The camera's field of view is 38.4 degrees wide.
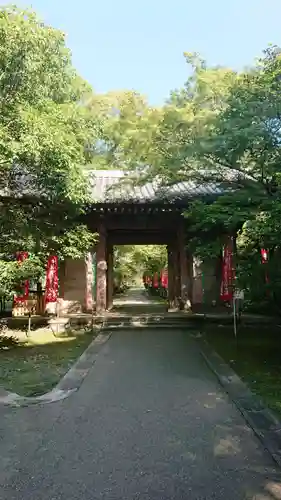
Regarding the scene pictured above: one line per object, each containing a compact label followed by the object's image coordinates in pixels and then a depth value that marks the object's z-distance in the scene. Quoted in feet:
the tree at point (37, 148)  30.50
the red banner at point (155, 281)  117.60
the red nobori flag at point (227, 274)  45.06
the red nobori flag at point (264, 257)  28.12
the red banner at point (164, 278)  91.78
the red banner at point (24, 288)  37.91
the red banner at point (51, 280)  45.65
